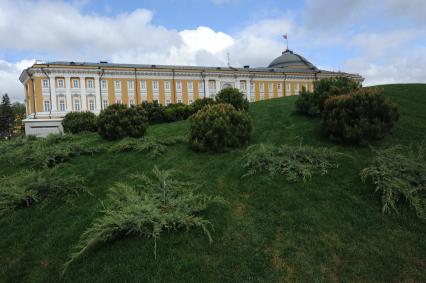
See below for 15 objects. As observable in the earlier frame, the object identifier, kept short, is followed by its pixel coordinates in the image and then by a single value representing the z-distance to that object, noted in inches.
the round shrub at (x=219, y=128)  346.9
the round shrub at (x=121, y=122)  483.2
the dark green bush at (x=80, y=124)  759.1
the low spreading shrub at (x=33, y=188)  244.1
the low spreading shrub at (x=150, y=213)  173.3
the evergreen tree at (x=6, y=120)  2511.1
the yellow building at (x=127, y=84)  1658.5
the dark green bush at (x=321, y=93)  439.2
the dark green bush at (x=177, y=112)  787.6
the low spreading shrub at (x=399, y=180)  194.6
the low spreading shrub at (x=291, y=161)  255.8
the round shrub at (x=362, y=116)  310.3
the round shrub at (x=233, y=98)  593.6
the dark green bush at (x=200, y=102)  741.9
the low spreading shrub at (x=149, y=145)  370.6
